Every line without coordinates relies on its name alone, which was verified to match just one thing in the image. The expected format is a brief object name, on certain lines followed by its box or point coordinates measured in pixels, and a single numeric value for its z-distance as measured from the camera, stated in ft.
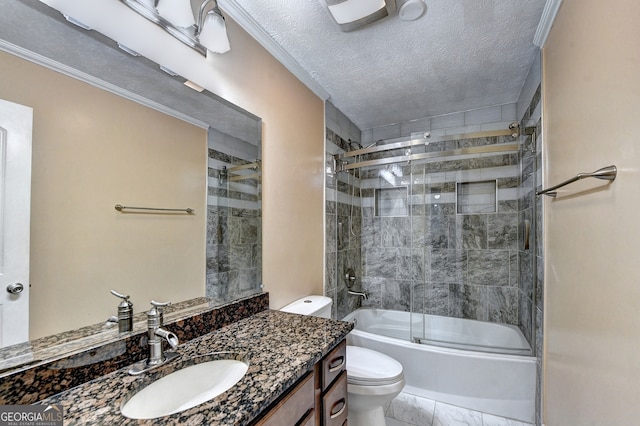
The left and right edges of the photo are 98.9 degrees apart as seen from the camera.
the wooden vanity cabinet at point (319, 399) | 2.70
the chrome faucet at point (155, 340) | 2.99
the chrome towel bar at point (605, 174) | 2.77
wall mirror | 2.53
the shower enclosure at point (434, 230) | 7.87
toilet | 4.96
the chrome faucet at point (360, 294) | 9.25
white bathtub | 5.97
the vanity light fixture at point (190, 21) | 3.54
